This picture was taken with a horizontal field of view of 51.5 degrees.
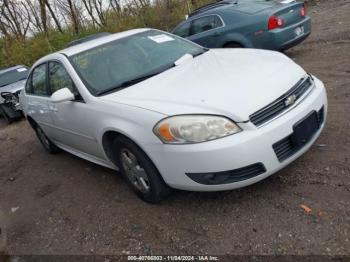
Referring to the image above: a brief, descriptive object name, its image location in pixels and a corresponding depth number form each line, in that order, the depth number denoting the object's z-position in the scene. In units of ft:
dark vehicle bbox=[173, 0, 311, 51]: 22.88
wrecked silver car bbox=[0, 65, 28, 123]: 32.35
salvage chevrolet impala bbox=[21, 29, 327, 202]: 8.84
